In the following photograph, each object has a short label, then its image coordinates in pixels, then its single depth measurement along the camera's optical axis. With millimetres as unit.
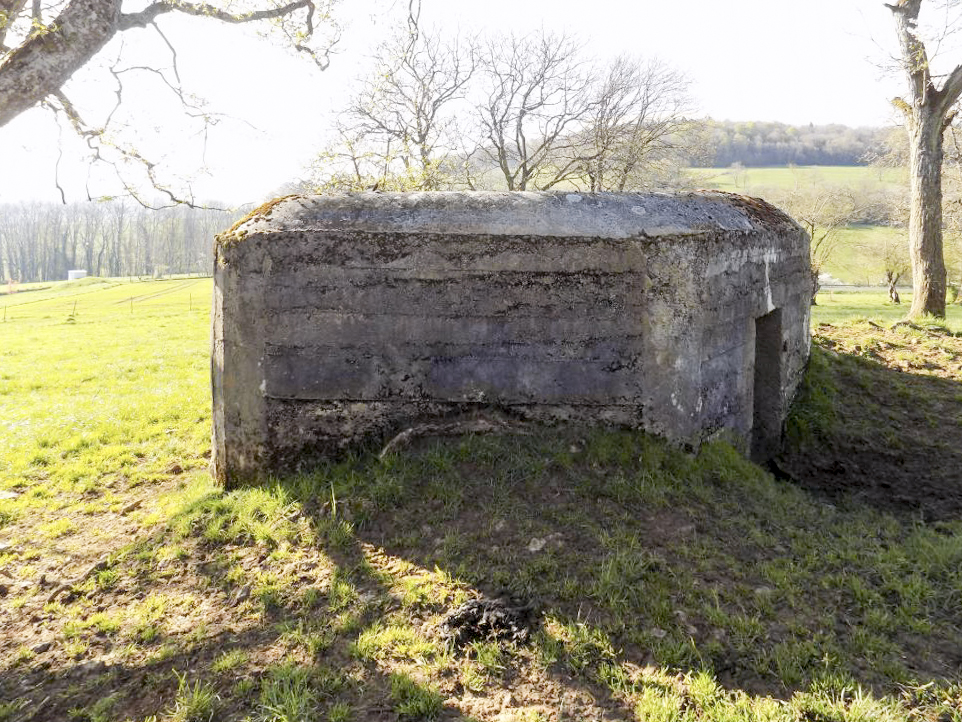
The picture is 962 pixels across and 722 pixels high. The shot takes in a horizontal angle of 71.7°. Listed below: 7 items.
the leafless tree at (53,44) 5723
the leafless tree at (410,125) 12602
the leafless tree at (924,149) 12250
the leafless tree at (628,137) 23734
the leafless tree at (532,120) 24344
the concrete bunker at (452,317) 4957
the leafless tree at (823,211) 32719
